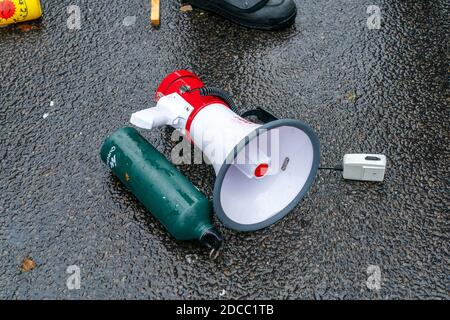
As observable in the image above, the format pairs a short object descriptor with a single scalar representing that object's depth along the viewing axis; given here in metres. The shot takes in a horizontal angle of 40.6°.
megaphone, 2.59
